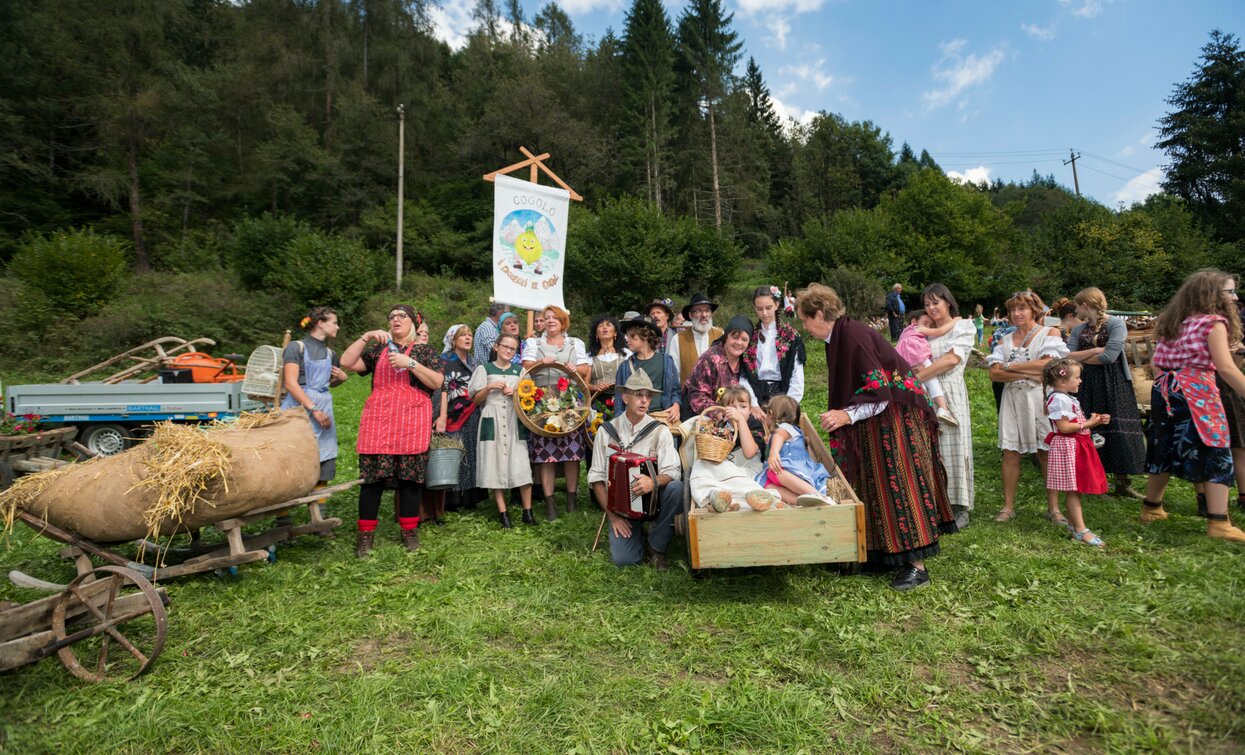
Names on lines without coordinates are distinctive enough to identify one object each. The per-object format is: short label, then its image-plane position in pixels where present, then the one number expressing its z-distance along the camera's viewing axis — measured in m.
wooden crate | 3.64
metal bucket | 5.49
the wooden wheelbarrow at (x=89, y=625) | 3.23
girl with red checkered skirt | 5.01
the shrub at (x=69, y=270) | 19.58
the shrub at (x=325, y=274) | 24.08
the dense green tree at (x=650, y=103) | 35.91
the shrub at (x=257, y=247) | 26.88
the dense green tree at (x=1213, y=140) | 33.94
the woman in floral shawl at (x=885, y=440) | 4.13
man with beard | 6.48
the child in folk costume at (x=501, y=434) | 5.99
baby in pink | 5.25
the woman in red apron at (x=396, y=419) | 5.24
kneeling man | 4.71
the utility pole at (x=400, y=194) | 29.06
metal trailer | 9.58
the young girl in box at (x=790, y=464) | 4.34
